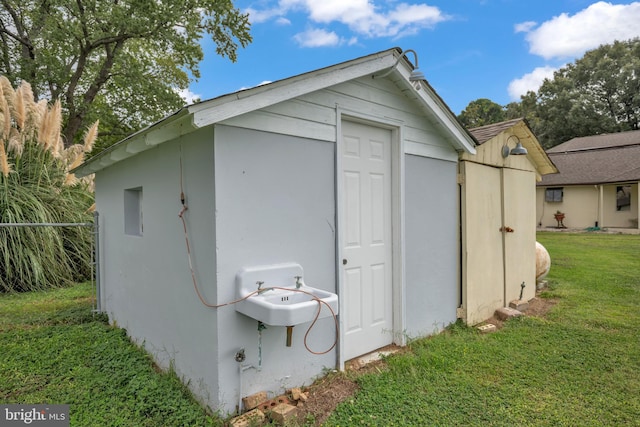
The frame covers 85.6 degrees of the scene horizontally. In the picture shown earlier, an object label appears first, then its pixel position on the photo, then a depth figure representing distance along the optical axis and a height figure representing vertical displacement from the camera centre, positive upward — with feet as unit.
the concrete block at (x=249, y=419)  8.03 -4.96
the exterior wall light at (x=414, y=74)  11.20 +4.43
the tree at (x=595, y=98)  90.74 +29.05
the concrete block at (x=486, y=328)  15.06 -5.37
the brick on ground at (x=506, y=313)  16.66 -5.22
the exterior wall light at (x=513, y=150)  16.70 +2.81
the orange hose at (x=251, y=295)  8.38 -2.21
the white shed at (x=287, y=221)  8.64 -0.37
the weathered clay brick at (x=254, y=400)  8.71 -4.85
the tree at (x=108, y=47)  37.63 +19.70
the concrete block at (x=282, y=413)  8.30 -4.99
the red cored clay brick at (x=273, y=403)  8.77 -5.05
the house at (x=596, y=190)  56.75 +2.73
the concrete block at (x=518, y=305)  17.92 -5.14
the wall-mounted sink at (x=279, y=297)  7.59 -2.18
